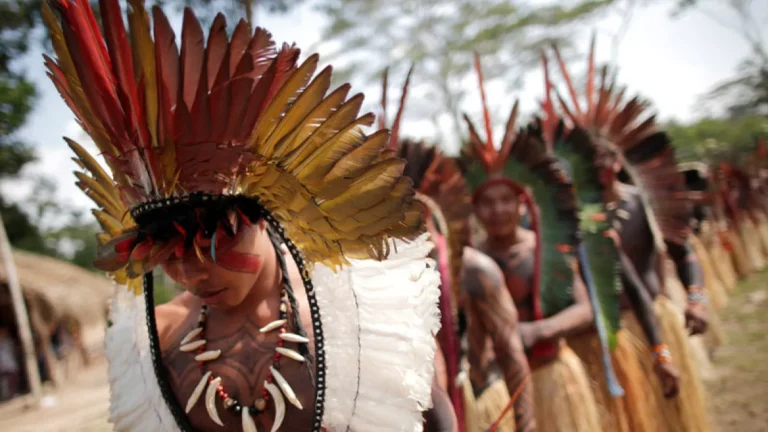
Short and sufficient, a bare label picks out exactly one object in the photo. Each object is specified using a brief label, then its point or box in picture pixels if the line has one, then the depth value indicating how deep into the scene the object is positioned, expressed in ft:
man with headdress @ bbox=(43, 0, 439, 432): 3.87
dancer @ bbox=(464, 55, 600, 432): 9.68
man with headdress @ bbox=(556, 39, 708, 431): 12.30
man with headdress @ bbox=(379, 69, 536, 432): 7.45
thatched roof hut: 40.34
